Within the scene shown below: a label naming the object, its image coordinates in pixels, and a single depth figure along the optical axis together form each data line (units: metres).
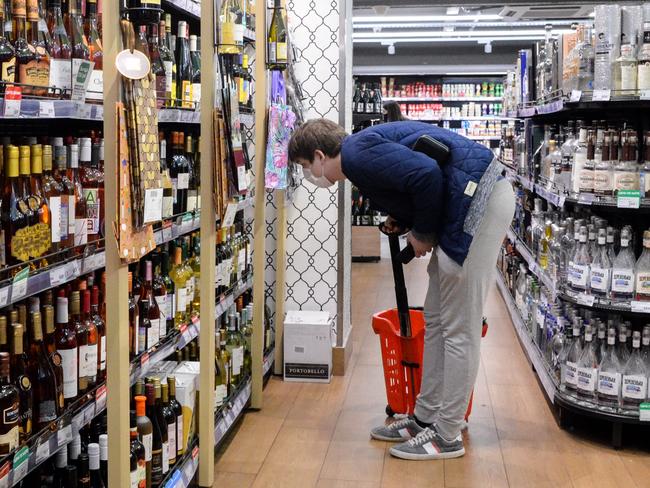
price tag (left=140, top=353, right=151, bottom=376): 2.82
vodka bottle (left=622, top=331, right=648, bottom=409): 3.87
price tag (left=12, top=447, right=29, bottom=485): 2.04
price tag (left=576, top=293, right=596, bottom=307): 3.93
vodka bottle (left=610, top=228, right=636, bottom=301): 3.88
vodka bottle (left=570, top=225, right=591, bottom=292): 3.99
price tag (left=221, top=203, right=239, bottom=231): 3.33
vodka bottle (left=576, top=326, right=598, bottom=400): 3.97
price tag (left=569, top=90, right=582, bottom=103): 3.99
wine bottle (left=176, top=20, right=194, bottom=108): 3.66
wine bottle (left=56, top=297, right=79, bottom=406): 2.50
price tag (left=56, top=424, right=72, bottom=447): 2.28
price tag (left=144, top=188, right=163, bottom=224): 2.43
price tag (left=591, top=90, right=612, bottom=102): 3.88
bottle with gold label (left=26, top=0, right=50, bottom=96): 2.34
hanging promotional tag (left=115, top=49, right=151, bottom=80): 2.24
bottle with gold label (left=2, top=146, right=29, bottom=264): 2.30
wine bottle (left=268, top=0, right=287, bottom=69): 4.30
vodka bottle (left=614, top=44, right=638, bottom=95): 3.88
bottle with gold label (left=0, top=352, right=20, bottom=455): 2.18
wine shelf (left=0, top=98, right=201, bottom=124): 2.03
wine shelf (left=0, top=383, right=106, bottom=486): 2.03
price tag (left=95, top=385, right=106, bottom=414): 2.53
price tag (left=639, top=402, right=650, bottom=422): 3.83
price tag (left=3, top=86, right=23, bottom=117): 1.95
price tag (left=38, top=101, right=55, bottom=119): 2.10
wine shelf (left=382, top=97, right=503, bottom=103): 13.83
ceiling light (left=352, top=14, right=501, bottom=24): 10.96
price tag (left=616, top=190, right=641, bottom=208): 3.78
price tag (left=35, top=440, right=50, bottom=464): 2.16
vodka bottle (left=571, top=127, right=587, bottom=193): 4.07
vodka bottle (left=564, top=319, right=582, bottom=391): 4.04
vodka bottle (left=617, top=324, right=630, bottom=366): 3.92
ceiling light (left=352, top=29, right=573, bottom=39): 12.36
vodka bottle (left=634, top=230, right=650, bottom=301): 3.86
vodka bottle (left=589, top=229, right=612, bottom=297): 3.93
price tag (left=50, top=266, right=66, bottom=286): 2.22
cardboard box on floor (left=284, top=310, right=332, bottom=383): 4.89
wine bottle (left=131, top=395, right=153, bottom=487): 2.79
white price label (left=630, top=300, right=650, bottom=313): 3.83
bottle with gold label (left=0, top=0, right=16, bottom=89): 2.28
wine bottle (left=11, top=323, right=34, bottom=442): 2.31
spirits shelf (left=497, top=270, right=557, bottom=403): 4.40
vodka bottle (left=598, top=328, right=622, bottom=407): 3.91
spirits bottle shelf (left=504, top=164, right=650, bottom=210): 3.81
